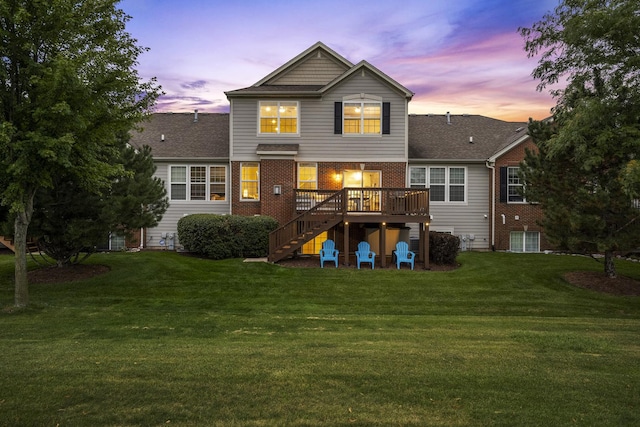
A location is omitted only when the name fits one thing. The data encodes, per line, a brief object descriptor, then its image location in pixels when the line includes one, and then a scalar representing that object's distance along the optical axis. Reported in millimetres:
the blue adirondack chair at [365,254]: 13969
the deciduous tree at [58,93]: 7680
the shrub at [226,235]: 15109
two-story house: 14836
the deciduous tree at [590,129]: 8555
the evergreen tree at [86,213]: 10977
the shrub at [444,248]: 14492
